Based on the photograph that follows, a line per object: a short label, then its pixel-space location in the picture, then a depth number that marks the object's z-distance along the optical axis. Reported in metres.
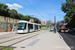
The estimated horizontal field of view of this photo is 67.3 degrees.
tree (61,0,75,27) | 14.29
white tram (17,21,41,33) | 13.16
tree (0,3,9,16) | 24.32
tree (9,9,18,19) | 32.56
